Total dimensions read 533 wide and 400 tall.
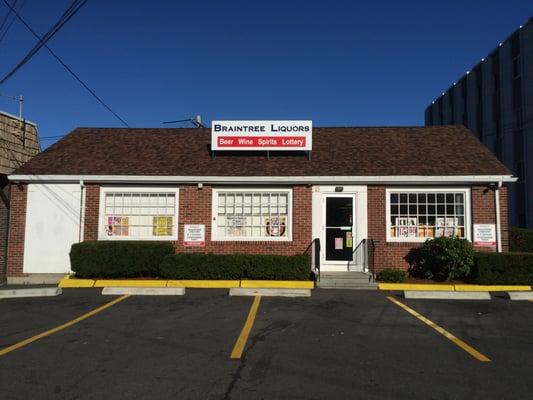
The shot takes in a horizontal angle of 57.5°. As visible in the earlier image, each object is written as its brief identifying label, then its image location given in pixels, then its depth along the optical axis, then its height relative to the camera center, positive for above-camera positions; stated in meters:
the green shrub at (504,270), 12.27 -0.93
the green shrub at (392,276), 12.85 -1.16
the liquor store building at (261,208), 13.84 +0.66
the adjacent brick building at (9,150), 13.95 +2.43
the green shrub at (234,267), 12.70 -0.96
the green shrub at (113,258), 12.88 -0.78
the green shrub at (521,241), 18.27 -0.29
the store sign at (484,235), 13.71 -0.06
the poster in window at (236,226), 14.23 +0.13
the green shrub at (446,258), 12.54 -0.68
